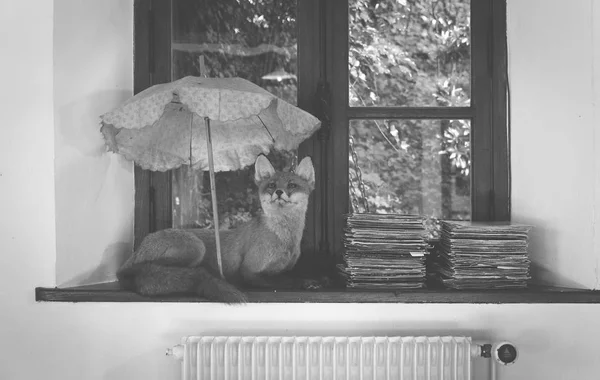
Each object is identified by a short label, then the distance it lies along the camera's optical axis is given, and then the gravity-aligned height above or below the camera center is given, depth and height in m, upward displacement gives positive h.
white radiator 2.20 -0.69
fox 2.38 -0.25
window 2.76 +0.54
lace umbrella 2.09 +0.29
